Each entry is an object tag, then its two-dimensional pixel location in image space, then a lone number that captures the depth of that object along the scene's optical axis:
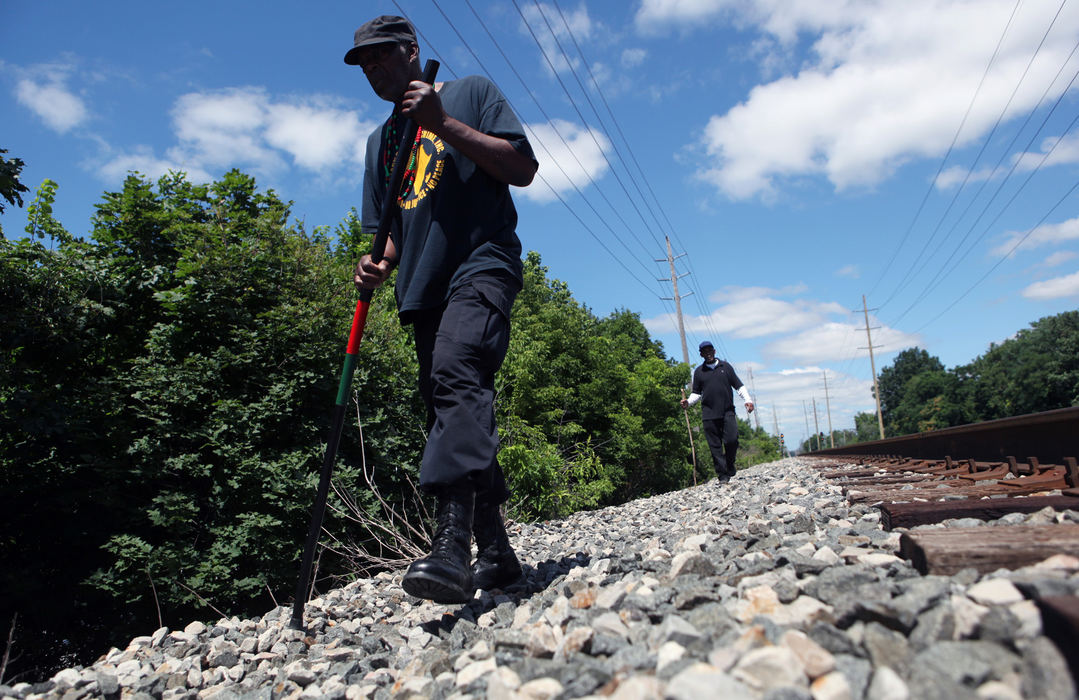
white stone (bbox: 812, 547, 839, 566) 1.90
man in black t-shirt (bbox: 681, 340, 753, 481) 10.52
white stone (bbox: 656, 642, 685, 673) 1.34
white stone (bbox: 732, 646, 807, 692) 1.13
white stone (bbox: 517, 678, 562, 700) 1.38
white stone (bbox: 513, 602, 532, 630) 2.08
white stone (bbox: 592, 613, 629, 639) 1.65
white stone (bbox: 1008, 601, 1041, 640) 1.10
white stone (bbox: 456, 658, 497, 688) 1.63
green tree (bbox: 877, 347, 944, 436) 117.12
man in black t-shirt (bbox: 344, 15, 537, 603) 2.29
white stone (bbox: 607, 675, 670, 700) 1.19
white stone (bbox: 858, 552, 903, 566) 1.79
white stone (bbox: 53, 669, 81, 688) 2.36
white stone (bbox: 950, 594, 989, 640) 1.18
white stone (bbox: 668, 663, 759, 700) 1.10
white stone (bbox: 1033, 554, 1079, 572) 1.38
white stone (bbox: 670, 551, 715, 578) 2.11
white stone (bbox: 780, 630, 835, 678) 1.15
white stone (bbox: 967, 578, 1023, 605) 1.23
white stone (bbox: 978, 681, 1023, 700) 0.96
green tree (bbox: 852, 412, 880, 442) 141.50
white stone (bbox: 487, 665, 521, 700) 1.42
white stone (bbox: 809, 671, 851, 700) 1.07
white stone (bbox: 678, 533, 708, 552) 2.80
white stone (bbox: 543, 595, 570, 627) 1.89
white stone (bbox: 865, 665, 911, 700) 1.03
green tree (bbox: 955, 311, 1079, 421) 65.44
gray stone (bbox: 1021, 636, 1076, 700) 0.96
